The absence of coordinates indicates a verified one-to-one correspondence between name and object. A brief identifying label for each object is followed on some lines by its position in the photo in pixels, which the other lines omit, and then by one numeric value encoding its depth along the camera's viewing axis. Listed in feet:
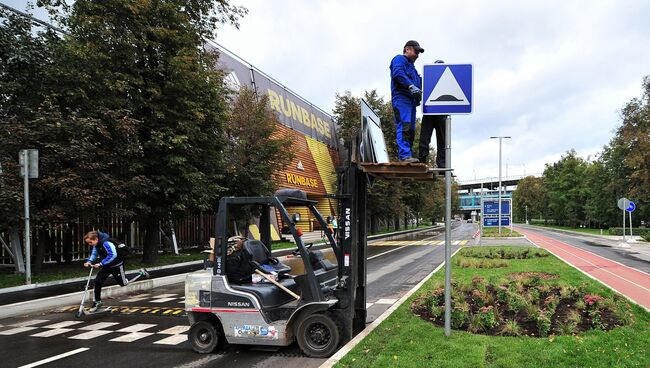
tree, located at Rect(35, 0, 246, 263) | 44.86
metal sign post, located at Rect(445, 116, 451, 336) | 18.74
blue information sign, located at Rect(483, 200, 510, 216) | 80.44
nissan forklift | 19.25
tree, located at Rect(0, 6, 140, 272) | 39.01
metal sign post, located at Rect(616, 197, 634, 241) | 90.33
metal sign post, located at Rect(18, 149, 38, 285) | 35.35
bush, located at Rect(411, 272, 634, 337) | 19.74
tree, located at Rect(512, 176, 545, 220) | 288.92
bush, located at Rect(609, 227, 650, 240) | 145.53
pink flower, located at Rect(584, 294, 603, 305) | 22.90
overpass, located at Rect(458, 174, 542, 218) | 376.78
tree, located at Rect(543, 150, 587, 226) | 218.59
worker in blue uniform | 19.21
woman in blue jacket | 30.38
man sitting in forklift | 20.67
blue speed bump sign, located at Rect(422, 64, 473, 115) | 18.56
